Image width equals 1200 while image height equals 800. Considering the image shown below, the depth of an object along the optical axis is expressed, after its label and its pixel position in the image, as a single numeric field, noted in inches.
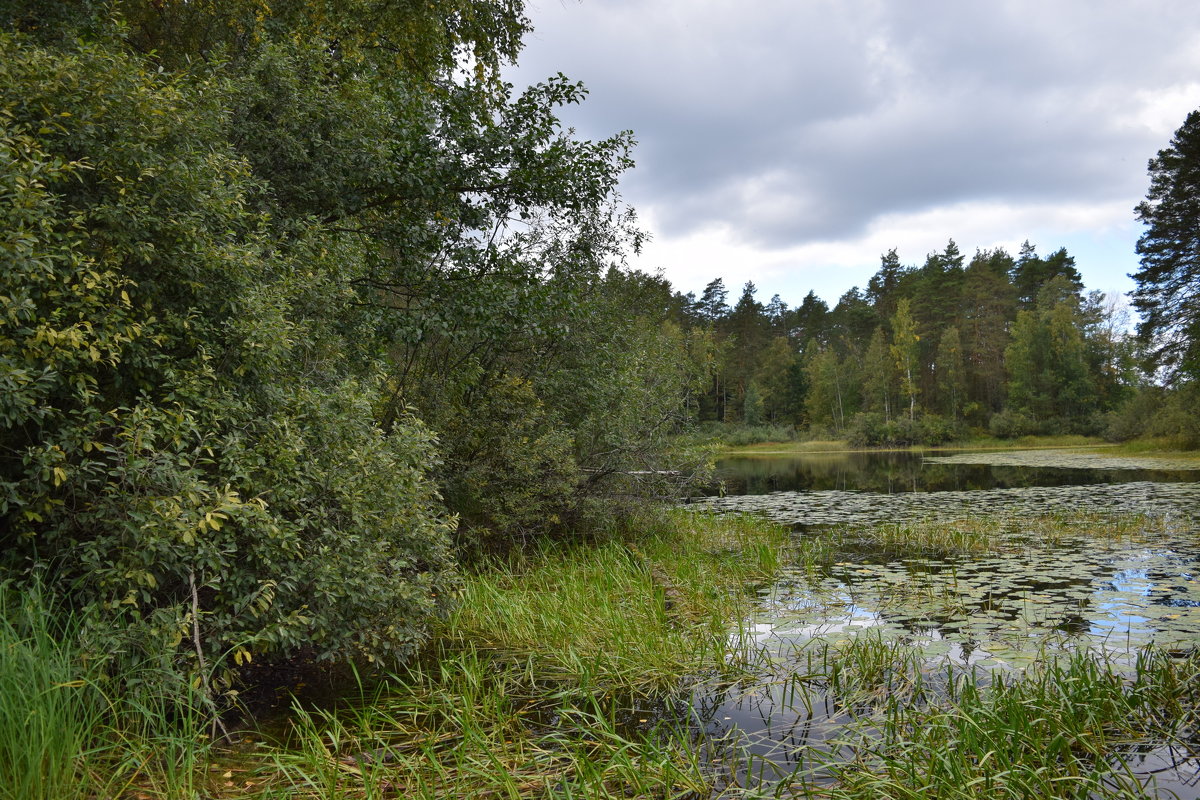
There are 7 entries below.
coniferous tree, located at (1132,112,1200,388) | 1107.9
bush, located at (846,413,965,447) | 1953.7
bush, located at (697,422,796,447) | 2175.2
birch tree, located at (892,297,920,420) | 1968.5
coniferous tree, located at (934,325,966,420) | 1978.3
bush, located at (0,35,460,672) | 138.5
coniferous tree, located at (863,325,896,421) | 2078.0
